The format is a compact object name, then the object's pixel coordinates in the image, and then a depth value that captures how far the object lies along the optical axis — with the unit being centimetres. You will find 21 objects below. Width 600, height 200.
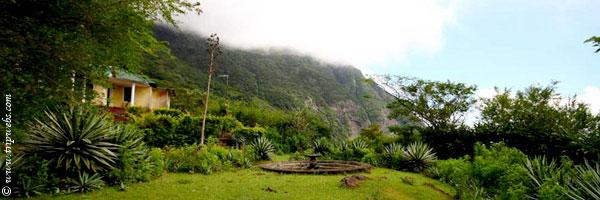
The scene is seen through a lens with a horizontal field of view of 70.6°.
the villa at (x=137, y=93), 3541
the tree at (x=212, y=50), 2211
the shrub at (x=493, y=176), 884
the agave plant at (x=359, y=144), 2368
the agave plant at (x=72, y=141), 1054
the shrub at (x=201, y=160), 1589
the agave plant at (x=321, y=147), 2512
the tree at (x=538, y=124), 1453
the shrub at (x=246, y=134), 2780
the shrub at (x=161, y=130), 2364
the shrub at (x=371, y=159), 2143
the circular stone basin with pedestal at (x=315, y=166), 1677
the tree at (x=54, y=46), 645
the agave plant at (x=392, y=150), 2079
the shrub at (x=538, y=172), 853
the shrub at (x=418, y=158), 1928
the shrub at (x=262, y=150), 2288
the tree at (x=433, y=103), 3117
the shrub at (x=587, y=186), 686
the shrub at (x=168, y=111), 3138
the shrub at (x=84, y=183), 1033
